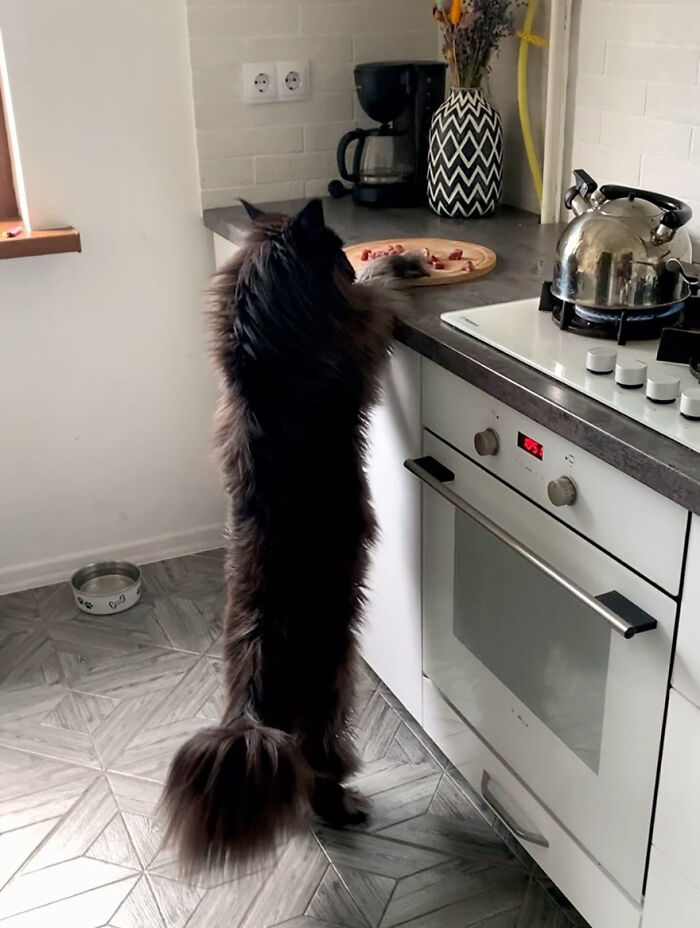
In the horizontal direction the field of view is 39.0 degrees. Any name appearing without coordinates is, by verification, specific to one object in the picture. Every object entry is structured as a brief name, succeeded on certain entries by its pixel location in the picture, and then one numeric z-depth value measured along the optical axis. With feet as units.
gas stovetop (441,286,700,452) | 3.78
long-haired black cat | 4.76
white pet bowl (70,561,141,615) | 7.86
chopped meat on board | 5.81
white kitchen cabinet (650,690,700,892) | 3.77
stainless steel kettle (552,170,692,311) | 4.55
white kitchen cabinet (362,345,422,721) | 5.41
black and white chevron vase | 6.93
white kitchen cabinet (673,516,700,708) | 3.51
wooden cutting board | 5.66
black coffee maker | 7.23
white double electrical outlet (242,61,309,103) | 7.42
